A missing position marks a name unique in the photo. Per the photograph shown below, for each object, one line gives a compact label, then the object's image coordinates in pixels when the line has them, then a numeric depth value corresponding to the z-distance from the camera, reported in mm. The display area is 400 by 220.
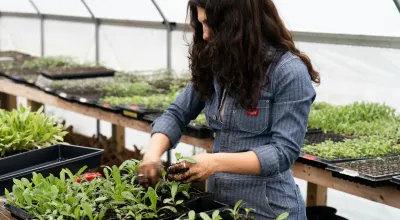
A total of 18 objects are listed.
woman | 2047
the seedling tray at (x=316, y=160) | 3271
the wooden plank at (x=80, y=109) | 4219
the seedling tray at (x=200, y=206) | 2073
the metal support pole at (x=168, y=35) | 6059
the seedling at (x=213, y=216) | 1801
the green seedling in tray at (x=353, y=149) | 3400
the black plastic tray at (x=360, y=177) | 2943
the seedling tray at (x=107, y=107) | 4883
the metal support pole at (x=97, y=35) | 7248
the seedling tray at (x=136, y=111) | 4617
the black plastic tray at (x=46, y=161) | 2568
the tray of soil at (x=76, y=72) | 6153
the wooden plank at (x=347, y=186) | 2979
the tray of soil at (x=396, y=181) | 2865
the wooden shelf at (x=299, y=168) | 3023
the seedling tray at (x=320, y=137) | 3762
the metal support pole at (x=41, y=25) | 8378
